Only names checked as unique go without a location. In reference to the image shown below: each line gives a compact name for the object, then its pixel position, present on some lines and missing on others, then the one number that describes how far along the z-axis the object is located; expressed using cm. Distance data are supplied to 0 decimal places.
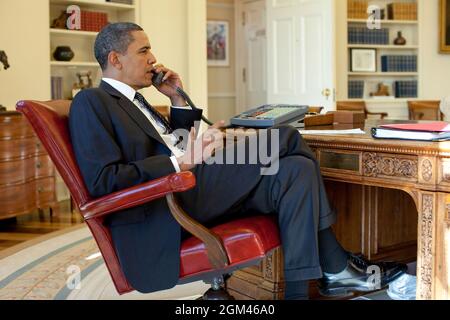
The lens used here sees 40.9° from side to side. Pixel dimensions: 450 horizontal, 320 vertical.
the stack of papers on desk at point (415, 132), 203
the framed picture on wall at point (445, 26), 744
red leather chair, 193
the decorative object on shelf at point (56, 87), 545
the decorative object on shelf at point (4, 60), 462
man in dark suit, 196
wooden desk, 198
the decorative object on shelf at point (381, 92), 741
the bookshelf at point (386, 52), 713
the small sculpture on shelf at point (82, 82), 571
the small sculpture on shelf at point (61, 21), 552
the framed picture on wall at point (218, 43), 872
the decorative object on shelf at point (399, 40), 741
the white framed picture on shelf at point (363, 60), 718
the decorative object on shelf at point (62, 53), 552
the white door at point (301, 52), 583
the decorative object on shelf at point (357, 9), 707
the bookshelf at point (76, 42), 552
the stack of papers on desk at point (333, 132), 248
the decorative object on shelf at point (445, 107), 667
